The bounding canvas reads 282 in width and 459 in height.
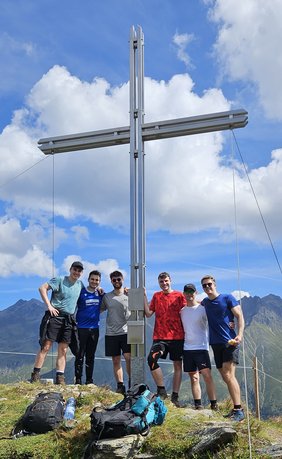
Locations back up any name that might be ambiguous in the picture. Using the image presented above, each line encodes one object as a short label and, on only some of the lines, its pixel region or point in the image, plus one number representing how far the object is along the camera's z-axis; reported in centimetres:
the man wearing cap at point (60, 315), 1019
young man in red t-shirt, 924
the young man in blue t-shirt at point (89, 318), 1054
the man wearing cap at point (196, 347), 894
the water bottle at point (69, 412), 828
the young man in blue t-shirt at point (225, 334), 825
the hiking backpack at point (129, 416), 741
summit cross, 988
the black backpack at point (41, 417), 832
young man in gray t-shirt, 1037
